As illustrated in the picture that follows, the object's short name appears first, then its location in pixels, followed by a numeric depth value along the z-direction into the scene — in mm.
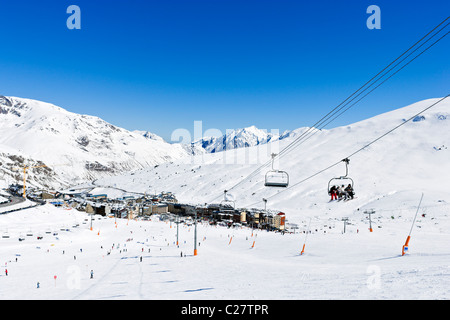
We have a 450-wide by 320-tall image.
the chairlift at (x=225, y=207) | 85462
